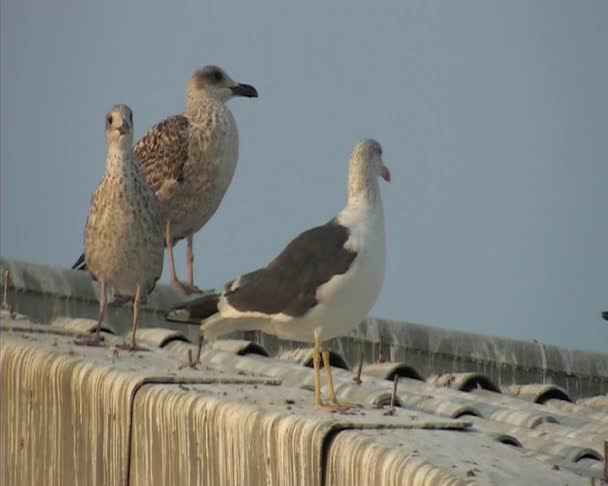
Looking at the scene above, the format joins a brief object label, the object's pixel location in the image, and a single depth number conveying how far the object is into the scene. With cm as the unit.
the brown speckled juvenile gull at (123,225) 1742
